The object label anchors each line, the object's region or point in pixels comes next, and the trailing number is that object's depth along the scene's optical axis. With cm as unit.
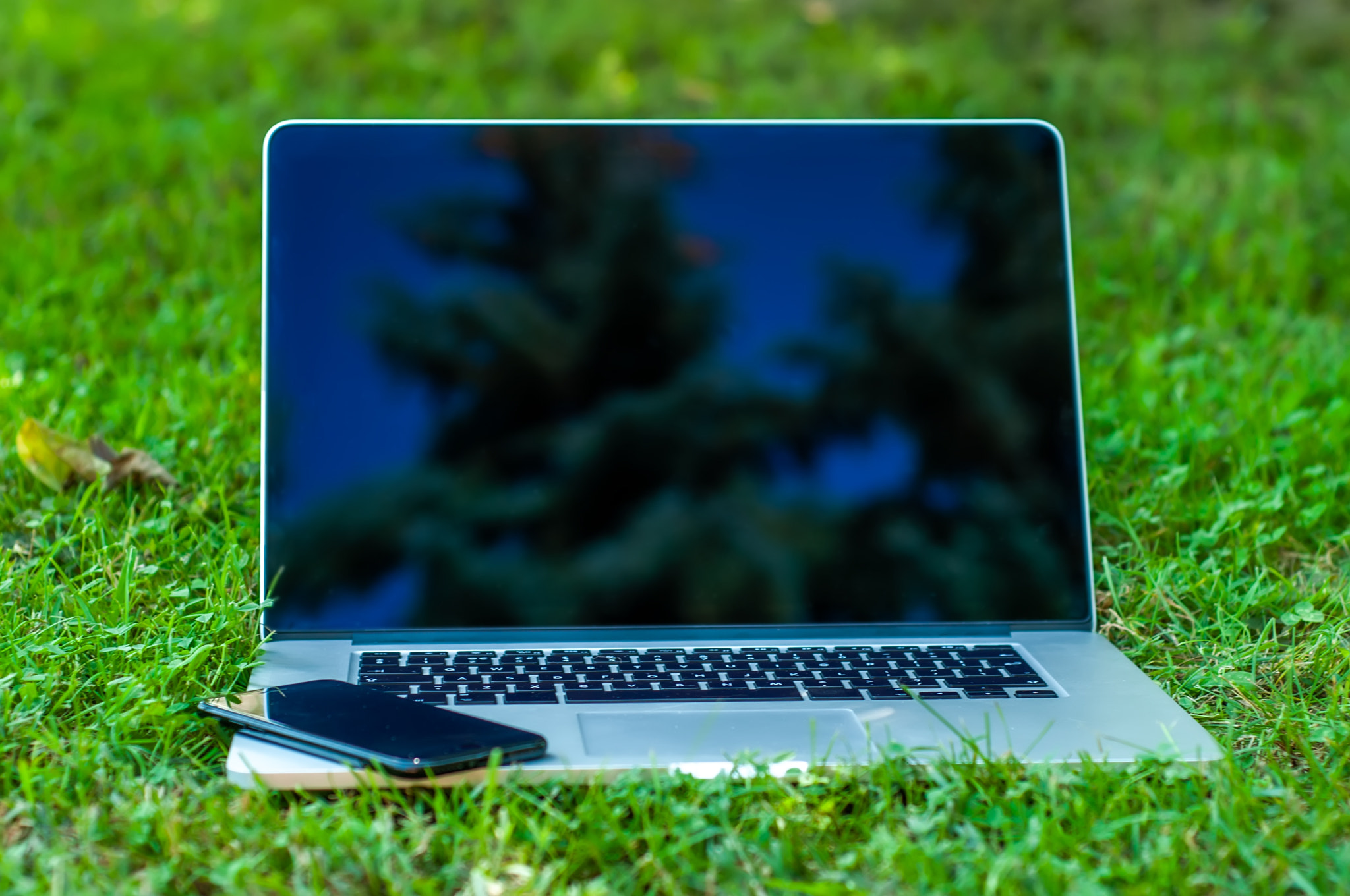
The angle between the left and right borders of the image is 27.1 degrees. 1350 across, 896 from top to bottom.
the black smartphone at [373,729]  106
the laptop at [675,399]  118
